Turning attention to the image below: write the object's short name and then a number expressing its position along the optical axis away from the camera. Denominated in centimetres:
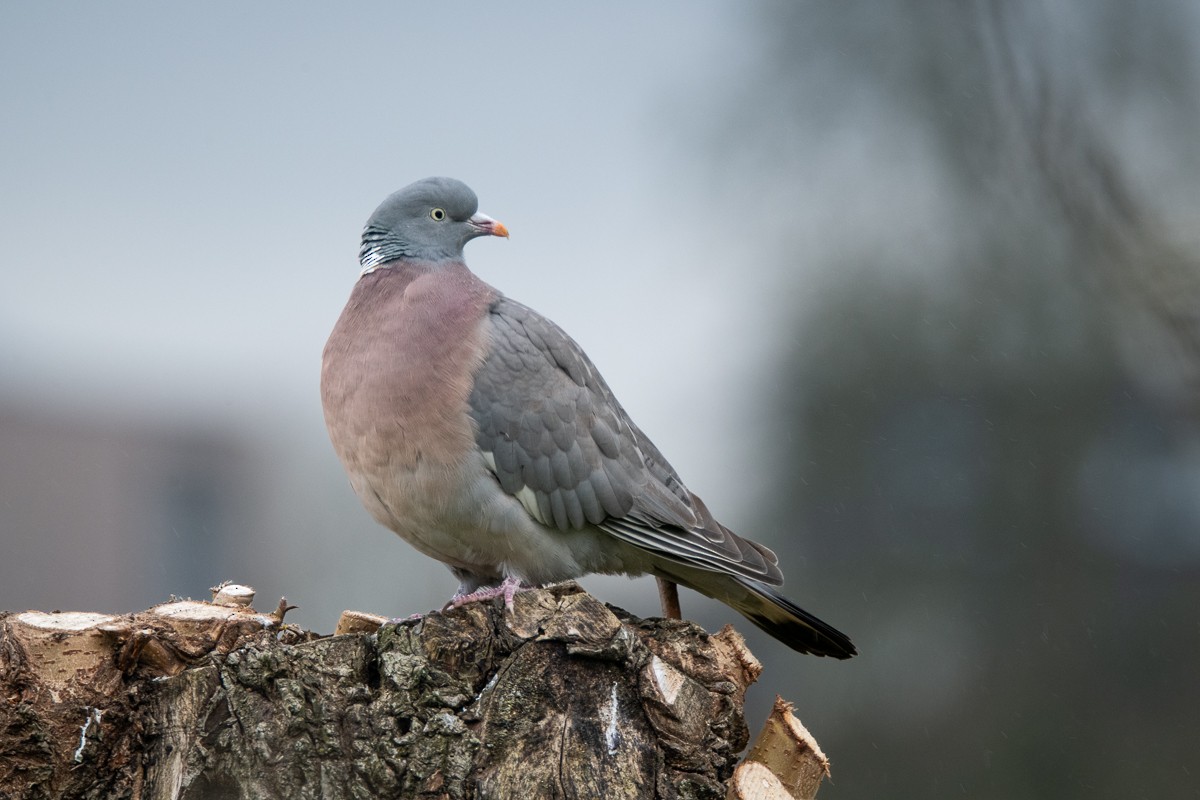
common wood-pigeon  774
